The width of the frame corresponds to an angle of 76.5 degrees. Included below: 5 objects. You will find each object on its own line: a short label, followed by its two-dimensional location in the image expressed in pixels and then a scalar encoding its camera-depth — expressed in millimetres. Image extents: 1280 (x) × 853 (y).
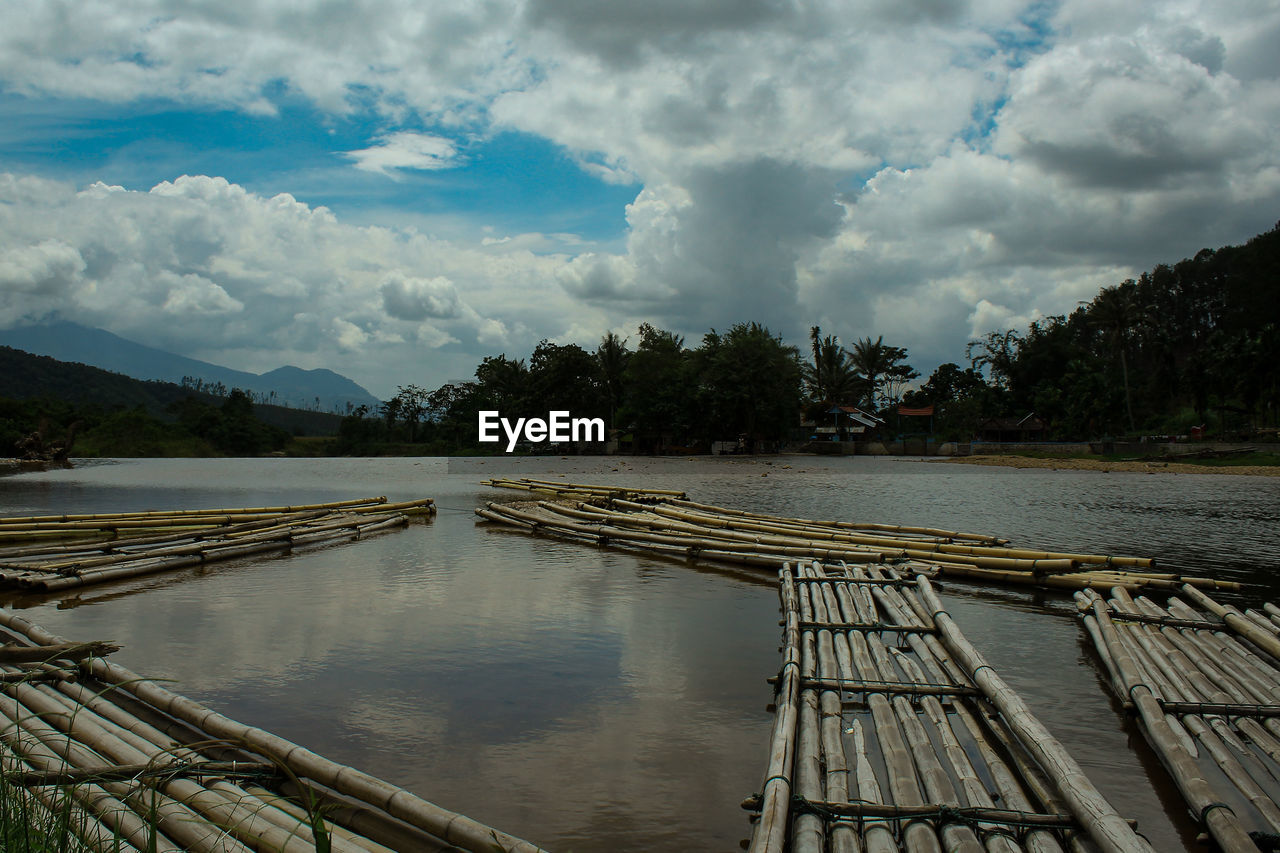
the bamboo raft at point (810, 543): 9430
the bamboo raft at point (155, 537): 9797
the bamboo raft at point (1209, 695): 3932
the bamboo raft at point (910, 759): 3373
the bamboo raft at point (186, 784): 3166
